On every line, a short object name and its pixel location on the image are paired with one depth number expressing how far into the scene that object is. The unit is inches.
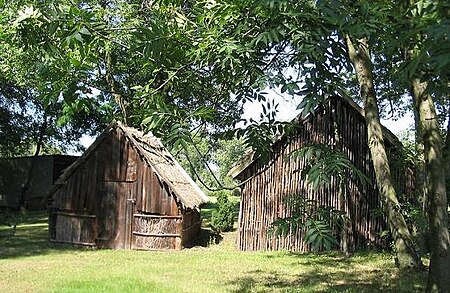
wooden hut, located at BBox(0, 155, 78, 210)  1363.2
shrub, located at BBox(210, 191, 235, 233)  961.5
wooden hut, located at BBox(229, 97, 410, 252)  741.9
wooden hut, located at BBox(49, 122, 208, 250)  746.2
